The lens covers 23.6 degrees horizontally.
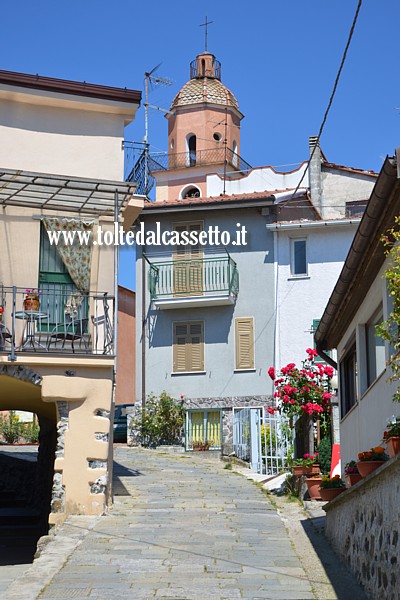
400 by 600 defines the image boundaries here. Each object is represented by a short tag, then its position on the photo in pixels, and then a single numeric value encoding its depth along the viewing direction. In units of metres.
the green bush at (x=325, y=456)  17.23
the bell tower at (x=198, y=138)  40.94
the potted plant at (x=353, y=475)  11.11
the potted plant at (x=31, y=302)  16.67
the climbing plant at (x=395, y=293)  8.55
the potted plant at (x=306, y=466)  16.81
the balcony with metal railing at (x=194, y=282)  30.25
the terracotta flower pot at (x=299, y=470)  17.08
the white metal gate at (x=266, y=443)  21.47
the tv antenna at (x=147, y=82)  34.72
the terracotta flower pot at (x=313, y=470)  16.77
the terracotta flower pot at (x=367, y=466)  9.94
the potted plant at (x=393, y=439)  8.87
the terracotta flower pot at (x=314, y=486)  16.52
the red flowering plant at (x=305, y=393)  18.03
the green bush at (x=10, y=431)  29.22
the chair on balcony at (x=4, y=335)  15.97
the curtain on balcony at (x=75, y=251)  17.31
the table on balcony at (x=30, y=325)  16.28
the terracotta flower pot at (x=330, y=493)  13.43
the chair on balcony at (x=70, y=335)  16.55
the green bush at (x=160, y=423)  29.11
